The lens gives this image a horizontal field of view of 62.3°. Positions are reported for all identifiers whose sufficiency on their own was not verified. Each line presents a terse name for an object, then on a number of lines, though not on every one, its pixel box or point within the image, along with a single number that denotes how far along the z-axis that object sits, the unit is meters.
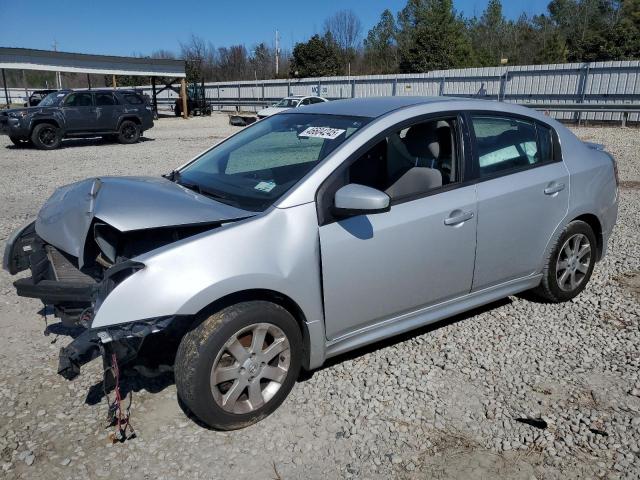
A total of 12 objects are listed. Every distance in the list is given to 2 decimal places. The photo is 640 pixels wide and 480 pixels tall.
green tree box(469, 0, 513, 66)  55.59
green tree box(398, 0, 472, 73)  46.41
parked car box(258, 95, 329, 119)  23.05
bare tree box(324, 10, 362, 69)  61.72
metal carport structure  26.56
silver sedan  2.64
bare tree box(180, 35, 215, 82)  49.16
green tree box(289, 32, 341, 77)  51.47
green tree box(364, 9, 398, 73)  60.75
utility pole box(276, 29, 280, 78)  69.16
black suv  16.42
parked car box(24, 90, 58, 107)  24.32
